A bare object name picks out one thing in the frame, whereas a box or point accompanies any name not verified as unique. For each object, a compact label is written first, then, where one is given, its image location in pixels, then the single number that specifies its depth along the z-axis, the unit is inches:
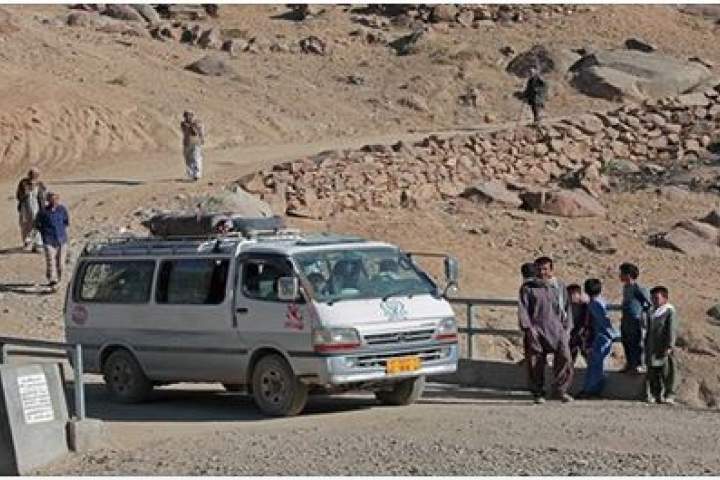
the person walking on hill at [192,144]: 1314.0
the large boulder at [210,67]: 1996.8
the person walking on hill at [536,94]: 1620.3
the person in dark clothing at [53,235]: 1023.0
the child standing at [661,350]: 650.2
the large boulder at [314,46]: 2194.9
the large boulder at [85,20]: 2239.2
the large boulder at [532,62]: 2050.9
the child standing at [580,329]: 693.9
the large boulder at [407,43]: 2199.8
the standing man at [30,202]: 1119.0
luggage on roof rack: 722.2
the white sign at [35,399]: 567.2
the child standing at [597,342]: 684.1
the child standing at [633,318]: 684.7
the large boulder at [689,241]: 1288.1
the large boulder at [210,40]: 2198.6
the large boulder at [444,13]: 2352.4
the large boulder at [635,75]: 1887.3
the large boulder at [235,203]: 1154.7
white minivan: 645.3
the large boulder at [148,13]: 2397.0
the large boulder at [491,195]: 1380.4
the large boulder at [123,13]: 2379.4
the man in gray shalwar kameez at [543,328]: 666.2
